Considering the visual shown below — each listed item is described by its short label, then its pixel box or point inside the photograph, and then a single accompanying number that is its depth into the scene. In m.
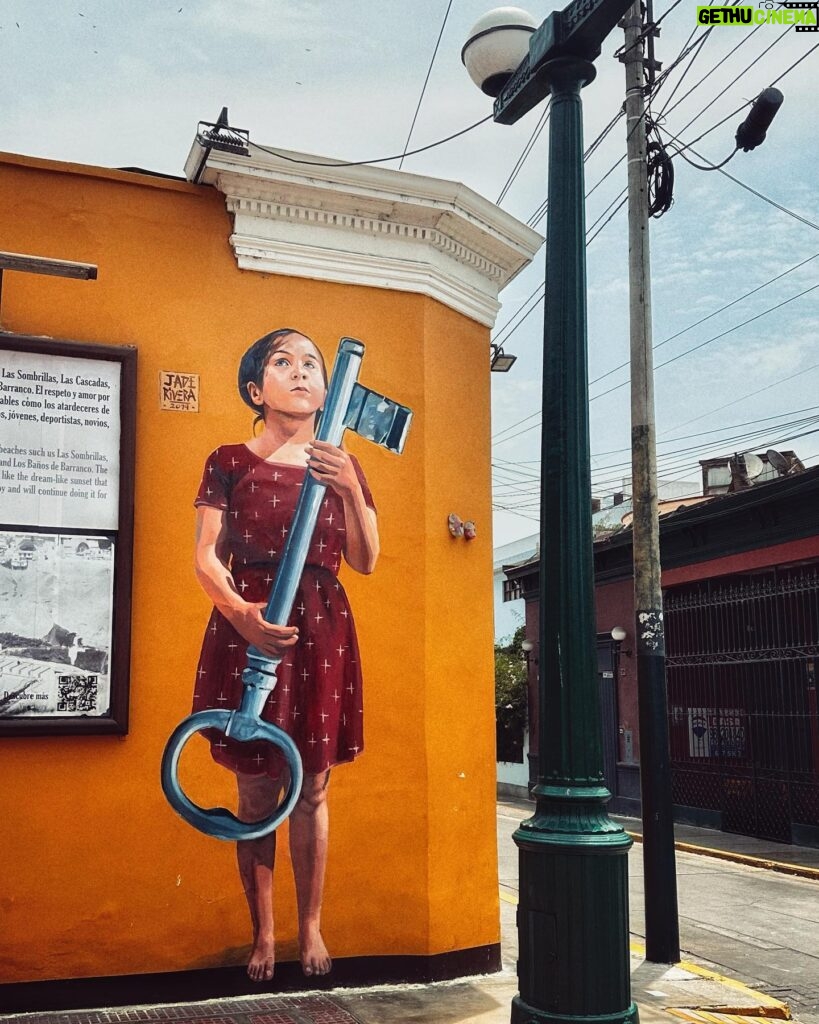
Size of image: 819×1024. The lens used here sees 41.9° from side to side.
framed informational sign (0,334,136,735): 6.29
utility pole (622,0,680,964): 8.23
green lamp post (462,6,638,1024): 4.15
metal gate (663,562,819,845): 15.80
